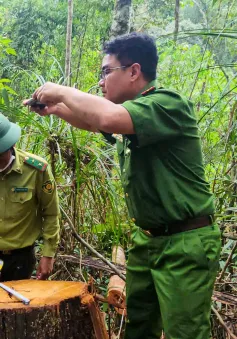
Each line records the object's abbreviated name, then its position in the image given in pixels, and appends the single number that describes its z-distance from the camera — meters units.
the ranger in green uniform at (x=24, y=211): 2.56
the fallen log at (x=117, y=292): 2.48
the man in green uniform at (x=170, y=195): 1.83
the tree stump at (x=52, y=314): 1.87
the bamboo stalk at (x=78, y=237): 2.79
